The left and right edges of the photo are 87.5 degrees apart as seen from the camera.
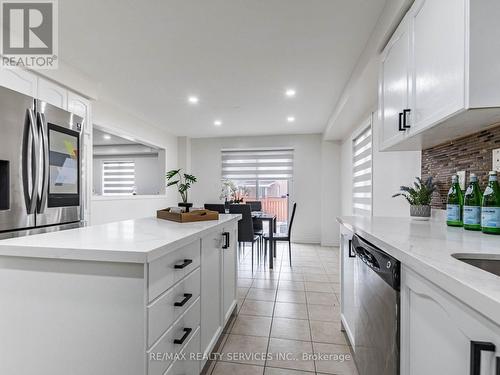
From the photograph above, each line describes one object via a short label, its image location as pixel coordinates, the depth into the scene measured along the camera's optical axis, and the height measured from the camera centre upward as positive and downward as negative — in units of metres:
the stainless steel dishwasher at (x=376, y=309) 0.97 -0.54
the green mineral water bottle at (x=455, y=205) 1.51 -0.11
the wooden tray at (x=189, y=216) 1.74 -0.21
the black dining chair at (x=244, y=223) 3.67 -0.53
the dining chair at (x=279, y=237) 3.97 -0.79
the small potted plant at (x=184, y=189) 1.69 -0.02
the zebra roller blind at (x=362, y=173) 3.69 +0.20
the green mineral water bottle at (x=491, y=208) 1.20 -0.10
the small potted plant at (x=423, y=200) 1.88 -0.10
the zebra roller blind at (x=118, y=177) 6.96 +0.21
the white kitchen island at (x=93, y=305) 0.94 -0.46
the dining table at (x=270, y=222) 3.82 -0.54
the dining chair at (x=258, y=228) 4.12 -0.71
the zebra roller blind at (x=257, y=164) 5.87 +0.50
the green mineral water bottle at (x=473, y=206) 1.34 -0.10
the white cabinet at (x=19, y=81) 1.94 +0.81
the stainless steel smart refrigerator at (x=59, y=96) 2.00 +0.79
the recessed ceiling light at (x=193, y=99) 3.57 +1.21
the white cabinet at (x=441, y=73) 0.99 +0.53
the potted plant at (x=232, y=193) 4.49 -0.15
